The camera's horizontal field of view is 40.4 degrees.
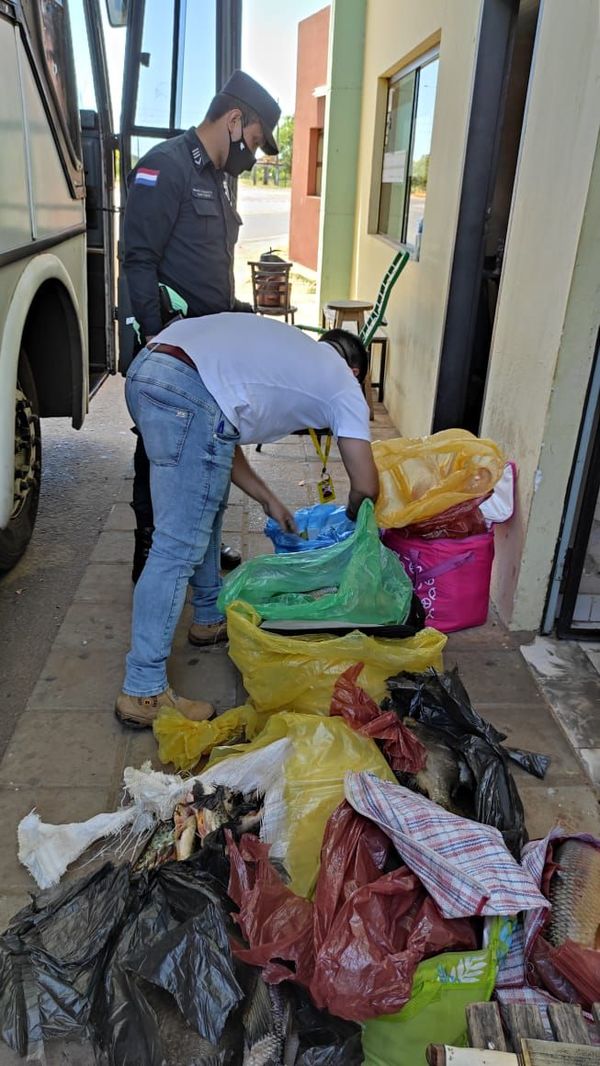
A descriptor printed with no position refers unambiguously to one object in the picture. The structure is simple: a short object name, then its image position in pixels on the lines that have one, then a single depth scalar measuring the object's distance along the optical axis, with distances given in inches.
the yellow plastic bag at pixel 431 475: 120.8
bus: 120.0
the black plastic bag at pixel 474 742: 80.6
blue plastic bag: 119.4
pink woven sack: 123.6
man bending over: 91.4
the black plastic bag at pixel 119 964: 62.0
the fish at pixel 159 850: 79.4
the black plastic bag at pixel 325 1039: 61.8
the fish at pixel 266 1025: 61.7
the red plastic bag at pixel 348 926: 60.5
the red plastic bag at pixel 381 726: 83.7
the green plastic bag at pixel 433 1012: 62.9
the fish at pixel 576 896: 69.1
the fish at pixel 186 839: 78.2
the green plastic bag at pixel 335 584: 102.3
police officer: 117.3
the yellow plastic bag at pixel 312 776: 73.7
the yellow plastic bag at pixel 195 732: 96.4
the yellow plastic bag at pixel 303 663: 95.7
